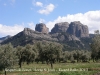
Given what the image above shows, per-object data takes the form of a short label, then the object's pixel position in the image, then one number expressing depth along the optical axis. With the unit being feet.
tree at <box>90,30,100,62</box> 277.44
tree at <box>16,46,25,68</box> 318.59
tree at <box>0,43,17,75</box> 167.43
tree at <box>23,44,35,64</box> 327.88
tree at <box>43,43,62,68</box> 297.74
